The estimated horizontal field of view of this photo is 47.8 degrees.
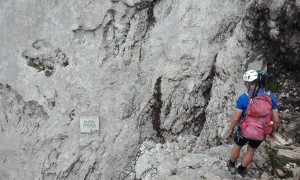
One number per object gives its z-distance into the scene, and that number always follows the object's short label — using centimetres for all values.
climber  484
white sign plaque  741
